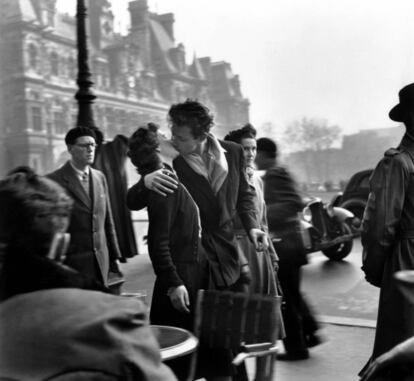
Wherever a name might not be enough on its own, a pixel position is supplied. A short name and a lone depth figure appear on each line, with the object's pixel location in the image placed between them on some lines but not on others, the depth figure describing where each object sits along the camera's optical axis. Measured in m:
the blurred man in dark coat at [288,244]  4.91
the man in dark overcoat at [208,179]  3.75
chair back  2.54
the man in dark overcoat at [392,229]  3.35
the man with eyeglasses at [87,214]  4.39
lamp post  5.83
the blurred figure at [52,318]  1.39
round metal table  2.27
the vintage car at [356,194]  12.06
